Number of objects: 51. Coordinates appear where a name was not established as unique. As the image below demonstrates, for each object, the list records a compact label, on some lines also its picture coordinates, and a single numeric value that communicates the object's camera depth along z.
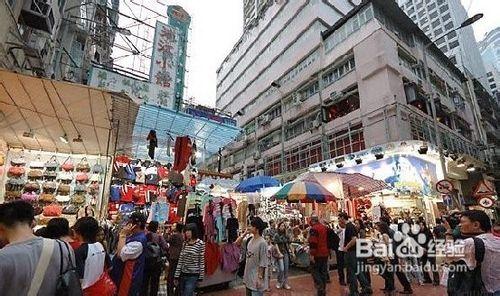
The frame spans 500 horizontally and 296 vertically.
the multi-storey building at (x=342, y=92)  16.88
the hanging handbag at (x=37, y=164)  10.00
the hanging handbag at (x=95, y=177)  10.64
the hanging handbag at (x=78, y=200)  10.14
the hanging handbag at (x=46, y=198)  9.59
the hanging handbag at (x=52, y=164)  10.08
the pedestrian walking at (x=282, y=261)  7.72
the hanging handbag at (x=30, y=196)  9.25
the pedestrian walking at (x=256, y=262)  4.35
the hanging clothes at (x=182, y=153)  8.77
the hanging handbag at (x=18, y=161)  9.74
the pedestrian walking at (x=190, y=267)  4.57
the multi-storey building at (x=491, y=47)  81.81
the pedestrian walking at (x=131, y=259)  3.76
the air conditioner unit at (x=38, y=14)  8.13
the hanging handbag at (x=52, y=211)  9.40
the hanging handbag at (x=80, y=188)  10.27
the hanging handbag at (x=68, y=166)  10.27
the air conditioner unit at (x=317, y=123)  20.81
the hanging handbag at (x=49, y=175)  10.00
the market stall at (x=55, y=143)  6.11
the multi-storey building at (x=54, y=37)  7.33
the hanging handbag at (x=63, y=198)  9.97
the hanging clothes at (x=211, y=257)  7.05
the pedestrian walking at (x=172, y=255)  5.96
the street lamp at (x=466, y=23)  11.91
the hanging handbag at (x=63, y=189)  9.98
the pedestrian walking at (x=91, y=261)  2.59
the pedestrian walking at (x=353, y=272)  6.21
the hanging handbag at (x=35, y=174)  9.79
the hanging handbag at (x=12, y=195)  9.08
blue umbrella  11.52
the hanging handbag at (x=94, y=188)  10.36
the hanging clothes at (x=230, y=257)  7.48
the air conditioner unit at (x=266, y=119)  27.91
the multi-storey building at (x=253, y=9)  35.21
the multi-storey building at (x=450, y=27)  45.66
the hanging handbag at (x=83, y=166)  10.52
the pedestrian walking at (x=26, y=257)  1.64
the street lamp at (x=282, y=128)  24.16
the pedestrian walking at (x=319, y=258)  6.30
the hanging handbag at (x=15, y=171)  9.47
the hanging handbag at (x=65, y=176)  10.24
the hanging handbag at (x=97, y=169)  10.66
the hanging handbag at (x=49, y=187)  9.88
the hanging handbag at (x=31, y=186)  9.56
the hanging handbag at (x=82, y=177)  10.33
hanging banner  9.78
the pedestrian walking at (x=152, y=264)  4.58
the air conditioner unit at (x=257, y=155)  28.25
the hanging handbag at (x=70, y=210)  9.76
